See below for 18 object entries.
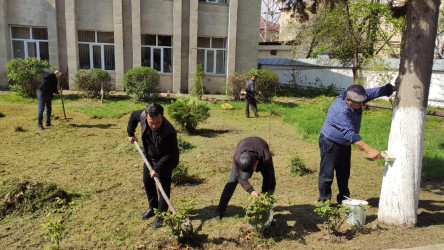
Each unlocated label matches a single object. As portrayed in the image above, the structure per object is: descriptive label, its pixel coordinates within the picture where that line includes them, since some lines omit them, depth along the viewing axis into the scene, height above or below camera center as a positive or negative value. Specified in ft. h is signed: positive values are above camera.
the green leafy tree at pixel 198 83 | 50.11 -1.83
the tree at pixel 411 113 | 13.02 -1.48
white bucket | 13.42 -5.72
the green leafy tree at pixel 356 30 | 40.14 +6.10
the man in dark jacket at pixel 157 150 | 12.56 -3.24
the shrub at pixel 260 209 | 11.48 -4.84
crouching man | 11.73 -3.50
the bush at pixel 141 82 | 44.57 -1.78
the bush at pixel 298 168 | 19.91 -5.72
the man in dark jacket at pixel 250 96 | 36.86 -2.65
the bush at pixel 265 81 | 49.52 -1.19
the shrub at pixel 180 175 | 17.80 -5.68
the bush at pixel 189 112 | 28.19 -3.55
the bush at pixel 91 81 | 44.98 -1.81
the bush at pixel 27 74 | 41.93 -0.98
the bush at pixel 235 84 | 50.70 -1.85
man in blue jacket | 13.41 -2.51
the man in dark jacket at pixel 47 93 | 28.50 -2.30
